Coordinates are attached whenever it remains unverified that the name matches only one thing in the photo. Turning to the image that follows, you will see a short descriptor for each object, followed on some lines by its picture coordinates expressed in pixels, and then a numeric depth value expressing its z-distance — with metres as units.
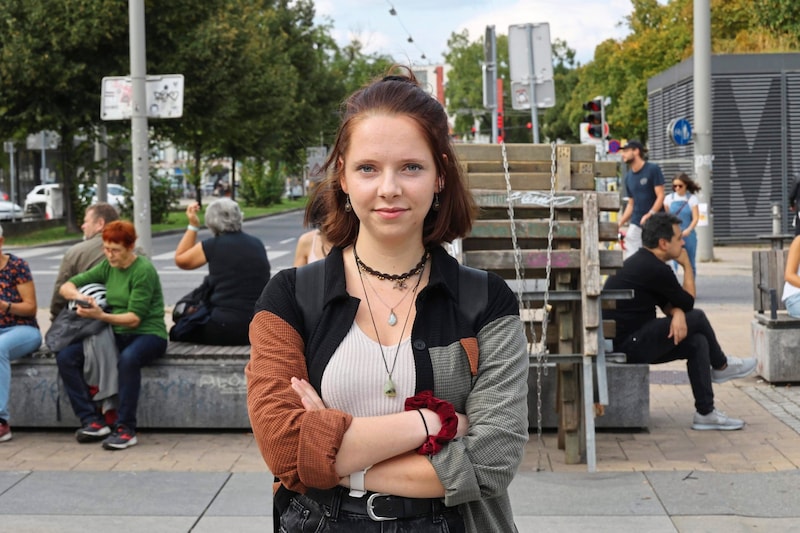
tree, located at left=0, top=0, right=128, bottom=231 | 29.62
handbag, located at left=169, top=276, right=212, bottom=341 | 8.12
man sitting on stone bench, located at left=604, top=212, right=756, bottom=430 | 7.55
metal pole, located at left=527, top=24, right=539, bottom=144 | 17.53
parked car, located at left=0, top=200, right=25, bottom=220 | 43.34
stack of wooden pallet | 6.38
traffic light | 27.67
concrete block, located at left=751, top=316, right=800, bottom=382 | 9.12
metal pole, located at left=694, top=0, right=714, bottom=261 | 21.00
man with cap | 14.89
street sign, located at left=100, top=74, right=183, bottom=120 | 13.38
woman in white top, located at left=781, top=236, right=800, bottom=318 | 8.91
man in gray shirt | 8.00
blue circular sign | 21.66
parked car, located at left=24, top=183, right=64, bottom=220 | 38.83
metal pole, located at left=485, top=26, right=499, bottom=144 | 22.86
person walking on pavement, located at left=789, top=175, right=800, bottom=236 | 11.35
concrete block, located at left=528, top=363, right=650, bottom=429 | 7.50
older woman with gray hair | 8.07
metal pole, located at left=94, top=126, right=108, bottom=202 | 31.11
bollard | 16.38
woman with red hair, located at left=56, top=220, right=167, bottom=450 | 7.48
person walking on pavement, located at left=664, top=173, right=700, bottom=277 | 15.19
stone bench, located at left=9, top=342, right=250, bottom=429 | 7.74
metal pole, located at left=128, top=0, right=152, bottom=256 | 13.66
